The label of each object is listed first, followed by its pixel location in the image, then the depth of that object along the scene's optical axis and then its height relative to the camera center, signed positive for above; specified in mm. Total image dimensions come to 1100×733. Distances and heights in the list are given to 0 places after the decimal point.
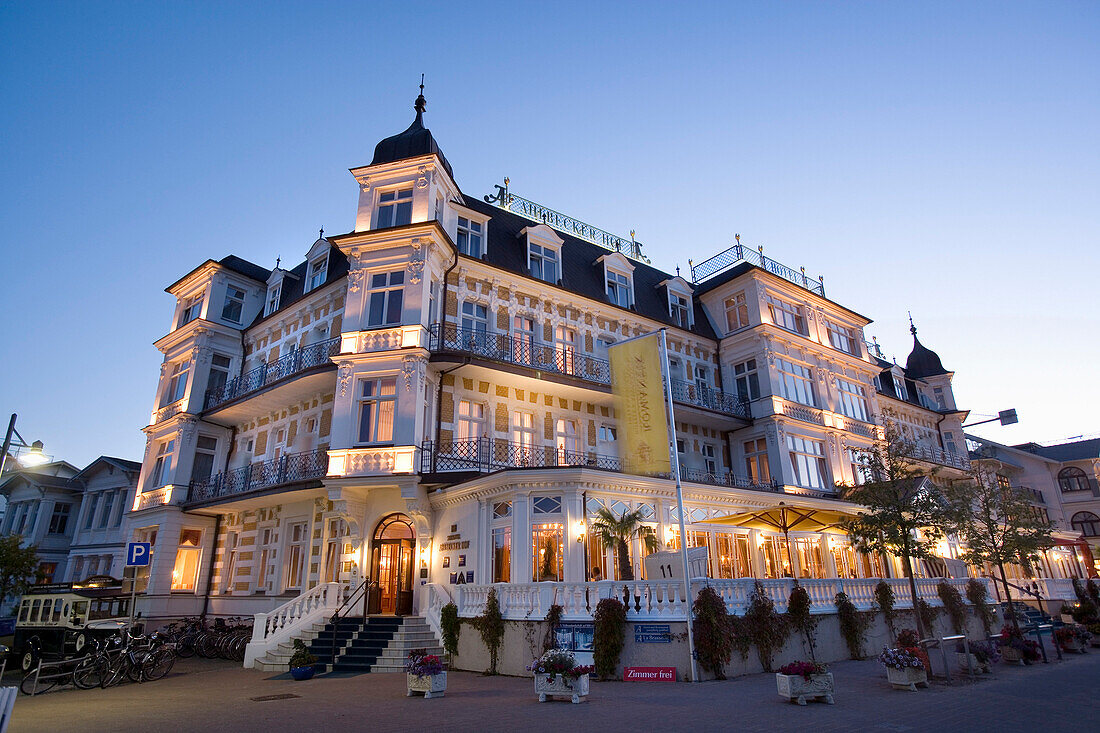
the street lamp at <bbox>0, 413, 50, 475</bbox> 14934 +3619
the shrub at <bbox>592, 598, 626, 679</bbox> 12734 -1040
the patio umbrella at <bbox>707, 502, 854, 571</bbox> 17094 +1791
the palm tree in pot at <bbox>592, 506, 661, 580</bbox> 17125 +1429
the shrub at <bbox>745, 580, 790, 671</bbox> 13398 -936
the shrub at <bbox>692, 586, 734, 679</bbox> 12359 -974
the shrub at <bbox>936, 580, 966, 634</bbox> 18734 -813
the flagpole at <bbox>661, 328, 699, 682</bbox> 12119 -441
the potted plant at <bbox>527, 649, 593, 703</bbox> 10375 -1476
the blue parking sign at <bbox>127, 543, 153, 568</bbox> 15310 +990
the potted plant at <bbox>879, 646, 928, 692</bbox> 11195 -1558
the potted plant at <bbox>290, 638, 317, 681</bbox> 14223 -1622
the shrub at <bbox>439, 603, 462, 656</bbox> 15547 -928
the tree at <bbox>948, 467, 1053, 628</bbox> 19609 +1517
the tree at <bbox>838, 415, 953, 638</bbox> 16250 +1719
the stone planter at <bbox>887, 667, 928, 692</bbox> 11188 -1711
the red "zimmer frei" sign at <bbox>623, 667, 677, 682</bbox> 12383 -1743
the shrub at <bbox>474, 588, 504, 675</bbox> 14523 -953
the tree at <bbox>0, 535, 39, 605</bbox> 24281 +1233
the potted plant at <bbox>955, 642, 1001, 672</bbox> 13016 -1645
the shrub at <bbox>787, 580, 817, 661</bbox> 14367 -762
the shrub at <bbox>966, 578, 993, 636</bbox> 19658 -737
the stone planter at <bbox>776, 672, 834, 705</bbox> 9867 -1634
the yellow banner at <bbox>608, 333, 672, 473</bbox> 15703 +4655
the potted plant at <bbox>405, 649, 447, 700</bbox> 11031 -1505
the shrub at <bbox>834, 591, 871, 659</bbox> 15797 -1062
